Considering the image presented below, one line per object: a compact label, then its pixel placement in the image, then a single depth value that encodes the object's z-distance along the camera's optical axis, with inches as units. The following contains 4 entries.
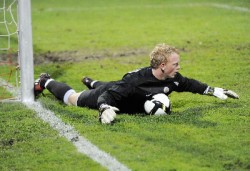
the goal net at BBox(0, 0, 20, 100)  787.2
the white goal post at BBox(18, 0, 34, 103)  695.7
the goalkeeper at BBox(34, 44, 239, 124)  596.1
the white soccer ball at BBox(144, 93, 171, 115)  597.6
